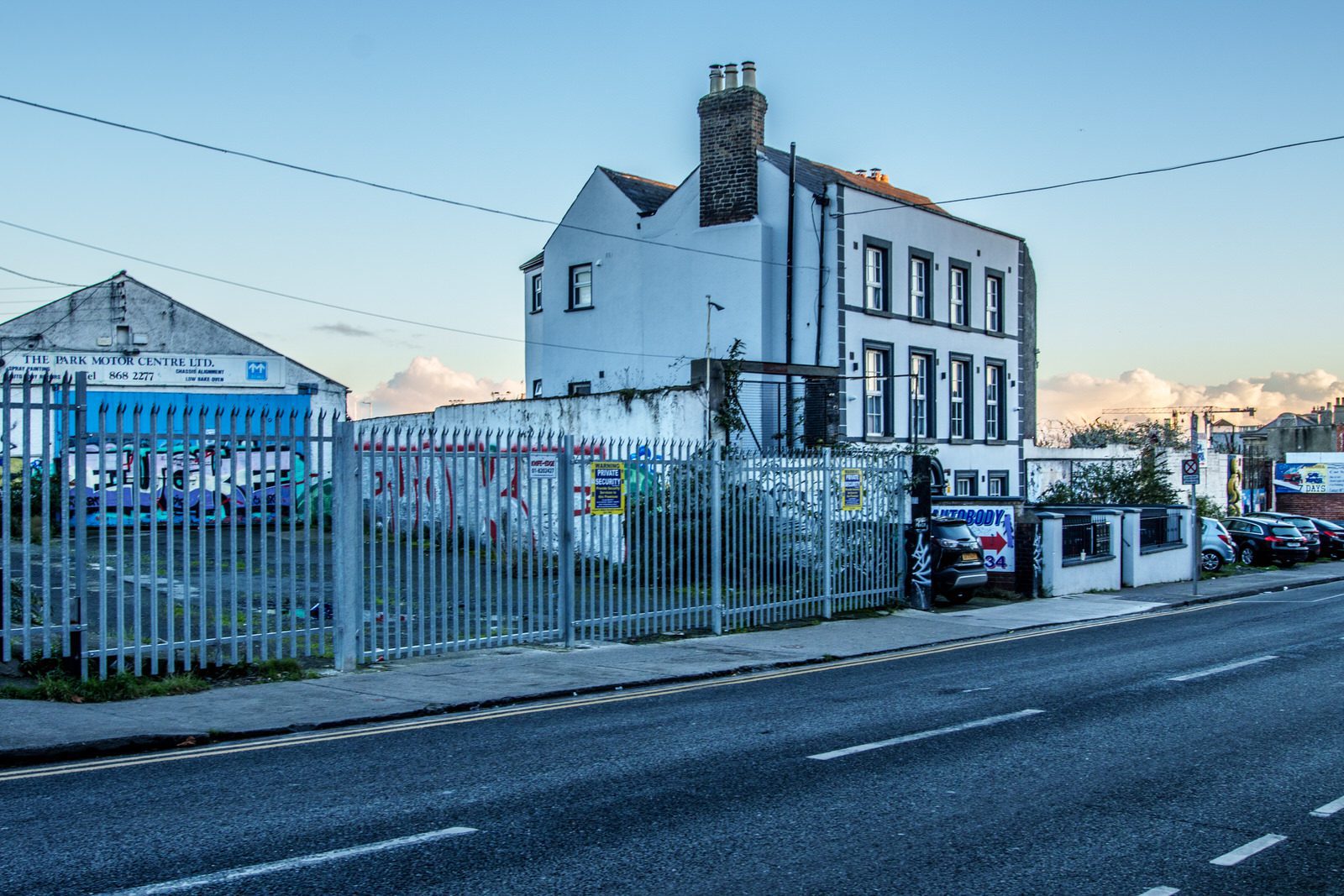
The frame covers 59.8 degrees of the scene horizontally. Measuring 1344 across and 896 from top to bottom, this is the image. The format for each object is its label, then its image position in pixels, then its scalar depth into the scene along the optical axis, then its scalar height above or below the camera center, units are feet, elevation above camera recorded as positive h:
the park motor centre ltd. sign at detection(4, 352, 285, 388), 114.01 +9.69
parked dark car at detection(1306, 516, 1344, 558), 134.72 -9.40
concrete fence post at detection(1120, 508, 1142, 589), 87.66 -6.70
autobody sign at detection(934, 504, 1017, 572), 76.64 -4.56
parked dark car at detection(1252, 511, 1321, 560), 121.19 -7.62
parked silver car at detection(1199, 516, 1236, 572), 107.55 -8.24
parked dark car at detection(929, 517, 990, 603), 67.05 -5.77
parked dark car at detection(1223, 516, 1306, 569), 118.73 -8.69
